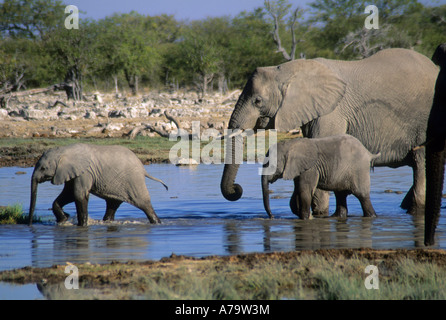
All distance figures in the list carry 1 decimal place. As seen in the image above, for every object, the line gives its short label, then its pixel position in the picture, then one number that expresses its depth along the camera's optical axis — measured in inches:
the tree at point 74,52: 3152.1
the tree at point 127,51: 3580.2
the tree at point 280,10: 3629.2
